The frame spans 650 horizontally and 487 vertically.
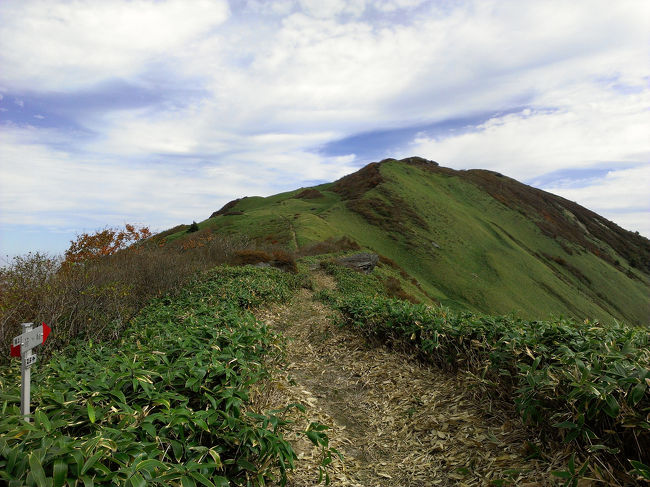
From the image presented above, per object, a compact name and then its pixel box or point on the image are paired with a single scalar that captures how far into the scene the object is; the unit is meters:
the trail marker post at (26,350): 2.42
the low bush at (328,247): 26.78
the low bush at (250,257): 17.70
